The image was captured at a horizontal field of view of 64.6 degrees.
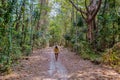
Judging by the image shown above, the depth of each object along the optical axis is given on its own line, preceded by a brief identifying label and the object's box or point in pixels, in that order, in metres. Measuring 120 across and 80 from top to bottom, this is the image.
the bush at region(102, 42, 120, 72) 5.99
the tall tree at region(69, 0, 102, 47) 8.56
